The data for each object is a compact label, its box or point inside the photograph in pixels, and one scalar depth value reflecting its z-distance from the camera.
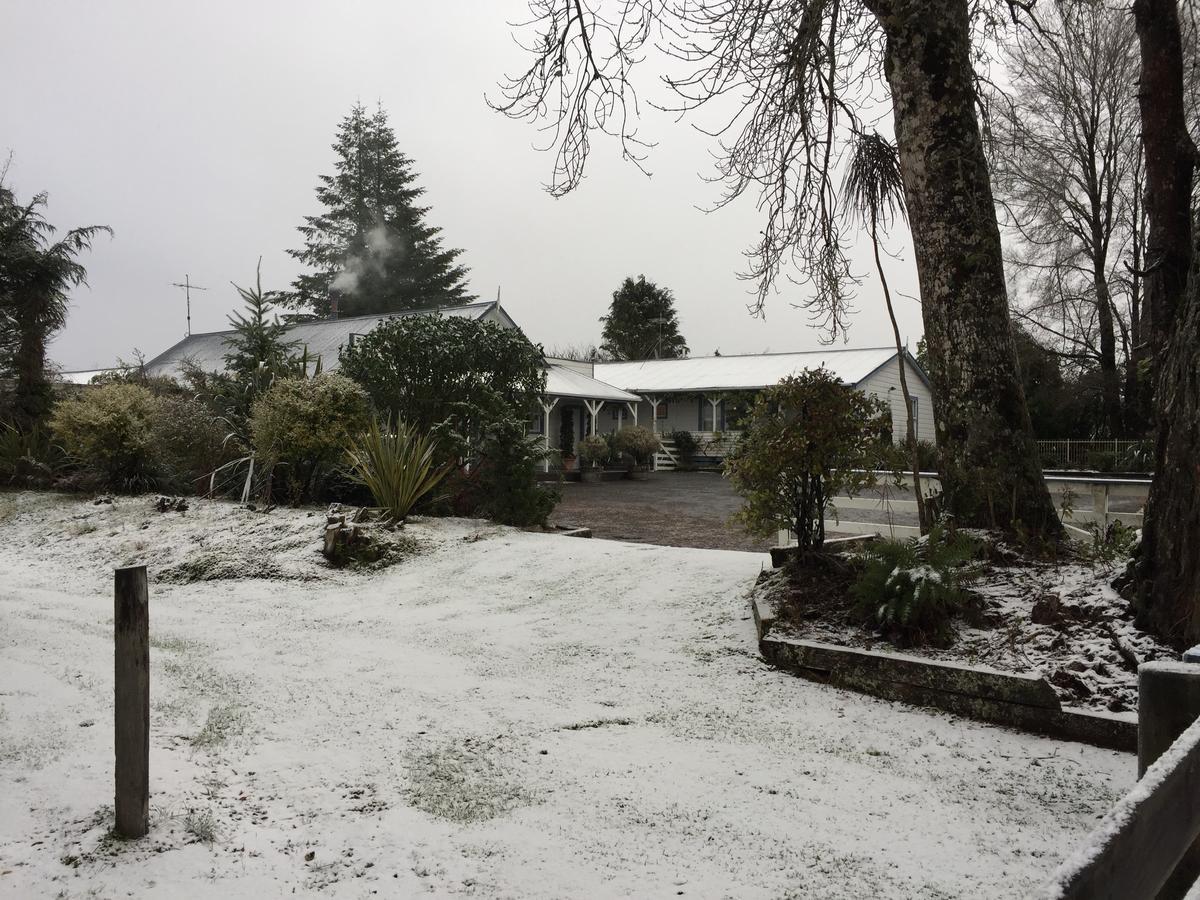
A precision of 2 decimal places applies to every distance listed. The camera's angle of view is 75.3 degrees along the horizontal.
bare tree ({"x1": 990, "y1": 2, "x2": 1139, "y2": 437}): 23.02
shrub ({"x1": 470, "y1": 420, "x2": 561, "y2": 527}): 10.12
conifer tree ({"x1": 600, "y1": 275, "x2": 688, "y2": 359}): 57.06
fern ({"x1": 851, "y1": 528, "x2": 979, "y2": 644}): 4.56
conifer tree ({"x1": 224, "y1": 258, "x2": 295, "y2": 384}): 13.14
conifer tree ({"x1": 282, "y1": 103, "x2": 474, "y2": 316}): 42.62
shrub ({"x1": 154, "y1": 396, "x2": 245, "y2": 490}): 12.29
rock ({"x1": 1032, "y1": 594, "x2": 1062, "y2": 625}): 4.38
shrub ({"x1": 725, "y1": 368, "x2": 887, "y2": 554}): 5.73
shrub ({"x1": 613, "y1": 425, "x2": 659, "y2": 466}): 25.86
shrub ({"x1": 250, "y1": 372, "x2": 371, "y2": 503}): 10.60
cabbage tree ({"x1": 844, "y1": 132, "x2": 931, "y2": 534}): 6.82
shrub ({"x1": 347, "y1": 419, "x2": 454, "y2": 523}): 9.75
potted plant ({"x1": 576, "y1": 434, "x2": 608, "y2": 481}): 24.23
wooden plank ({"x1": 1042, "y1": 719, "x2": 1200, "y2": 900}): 0.96
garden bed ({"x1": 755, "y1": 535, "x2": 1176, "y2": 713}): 3.88
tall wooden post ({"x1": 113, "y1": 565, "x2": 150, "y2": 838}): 2.72
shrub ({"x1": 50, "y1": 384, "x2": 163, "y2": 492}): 12.51
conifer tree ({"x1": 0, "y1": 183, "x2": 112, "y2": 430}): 16.50
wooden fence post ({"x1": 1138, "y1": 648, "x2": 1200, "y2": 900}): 1.56
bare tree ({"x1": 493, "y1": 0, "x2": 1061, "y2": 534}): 5.67
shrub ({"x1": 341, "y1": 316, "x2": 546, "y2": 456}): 11.80
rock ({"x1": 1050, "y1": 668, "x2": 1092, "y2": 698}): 3.82
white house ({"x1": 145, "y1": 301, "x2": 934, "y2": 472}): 26.52
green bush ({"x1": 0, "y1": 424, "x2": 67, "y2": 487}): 13.78
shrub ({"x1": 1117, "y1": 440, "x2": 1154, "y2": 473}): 9.97
